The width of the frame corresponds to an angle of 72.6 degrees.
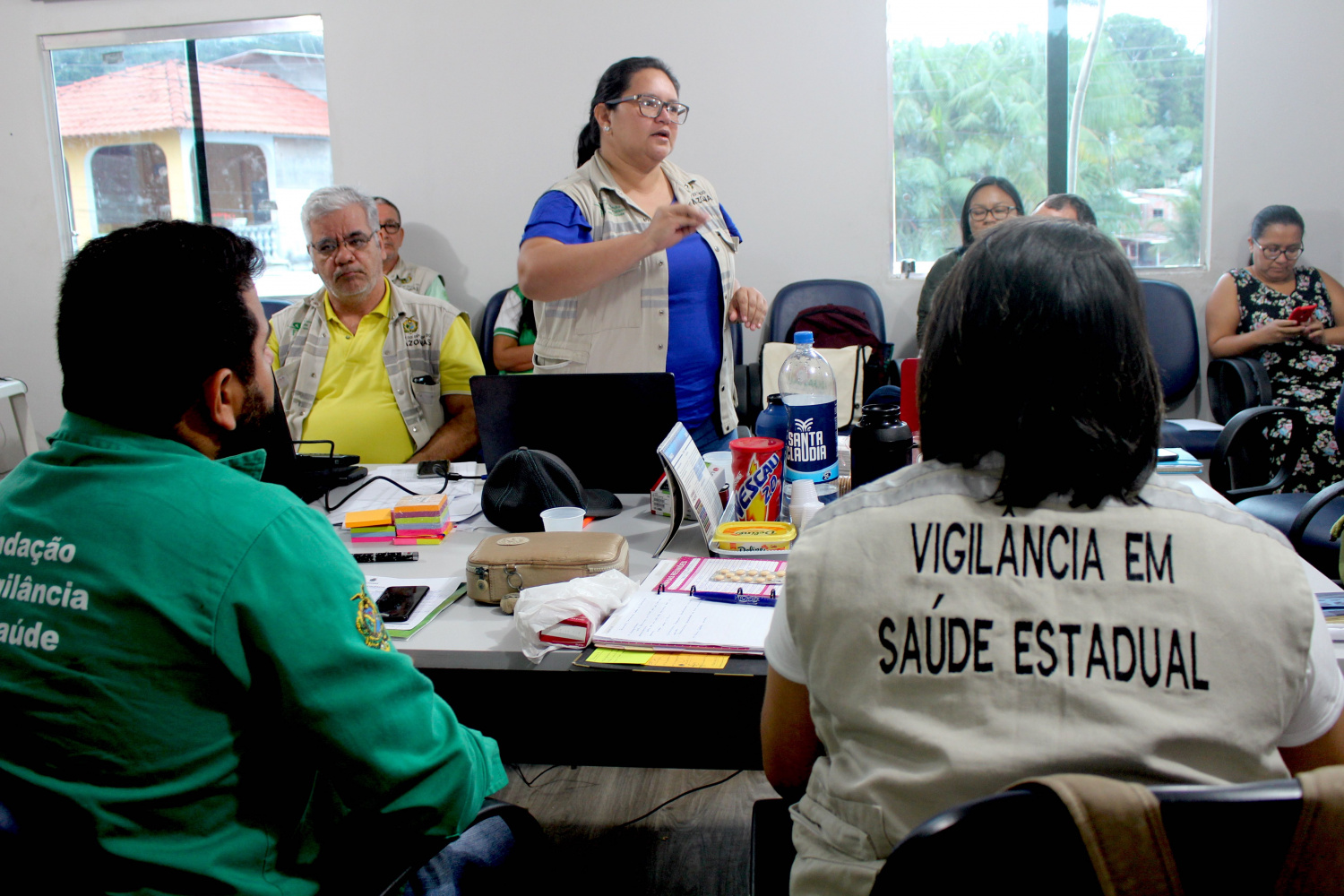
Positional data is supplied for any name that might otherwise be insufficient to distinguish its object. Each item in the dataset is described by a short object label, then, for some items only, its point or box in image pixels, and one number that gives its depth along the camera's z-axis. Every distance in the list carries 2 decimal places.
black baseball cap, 1.75
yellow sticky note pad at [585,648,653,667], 1.21
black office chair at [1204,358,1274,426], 3.74
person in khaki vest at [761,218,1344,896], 0.74
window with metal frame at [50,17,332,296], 4.95
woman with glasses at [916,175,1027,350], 3.86
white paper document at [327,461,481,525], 1.96
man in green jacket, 0.80
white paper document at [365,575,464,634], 1.37
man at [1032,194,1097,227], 3.46
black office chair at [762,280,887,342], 4.41
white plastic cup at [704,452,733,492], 1.92
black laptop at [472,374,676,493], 1.82
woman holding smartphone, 3.90
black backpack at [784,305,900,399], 4.05
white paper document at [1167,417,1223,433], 3.58
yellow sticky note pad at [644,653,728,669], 1.18
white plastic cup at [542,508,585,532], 1.65
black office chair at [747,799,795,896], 1.00
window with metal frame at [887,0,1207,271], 4.30
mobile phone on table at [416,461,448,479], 2.26
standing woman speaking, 2.25
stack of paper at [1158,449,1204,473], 1.91
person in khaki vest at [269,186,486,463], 2.71
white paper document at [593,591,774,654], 1.22
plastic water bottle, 1.72
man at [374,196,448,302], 4.46
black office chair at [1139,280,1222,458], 4.21
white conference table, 1.24
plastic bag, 1.28
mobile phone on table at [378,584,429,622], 1.39
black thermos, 1.66
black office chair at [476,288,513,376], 4.50
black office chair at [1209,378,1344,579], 2.23
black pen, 1.68
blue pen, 1.36
